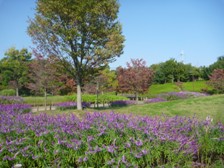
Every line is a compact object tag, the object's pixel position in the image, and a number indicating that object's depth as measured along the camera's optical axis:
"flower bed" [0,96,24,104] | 13.92
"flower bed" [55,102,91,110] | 16.51
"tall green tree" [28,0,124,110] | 12.21
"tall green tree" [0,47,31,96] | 31.84
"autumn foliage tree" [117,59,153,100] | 21.52
